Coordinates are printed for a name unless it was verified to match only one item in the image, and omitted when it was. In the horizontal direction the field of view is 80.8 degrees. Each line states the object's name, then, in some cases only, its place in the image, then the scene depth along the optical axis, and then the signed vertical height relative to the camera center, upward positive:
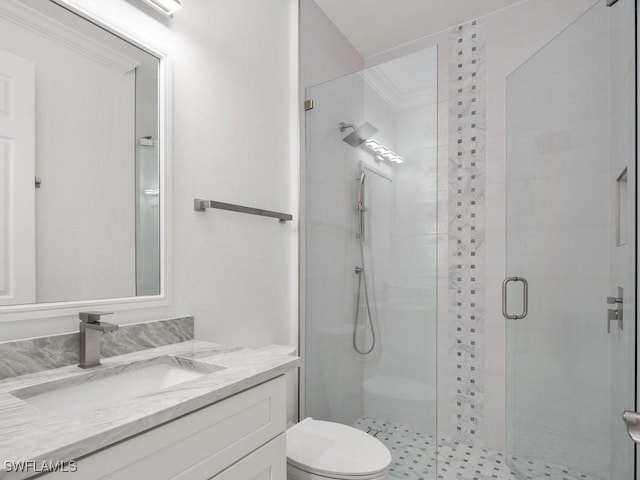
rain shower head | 1.88 +0.54
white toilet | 1.32 -0.82
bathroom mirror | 0.99 +0.24
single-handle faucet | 1.02 -0.27
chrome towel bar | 1.48 +0.14
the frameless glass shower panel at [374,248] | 1.73 -0.04
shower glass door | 1.22 -0.04
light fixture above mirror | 1.29 +0.82
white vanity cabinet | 0.69 -0.45
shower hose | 1.89 -0.19
